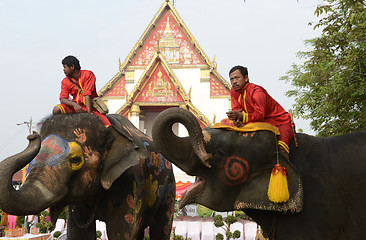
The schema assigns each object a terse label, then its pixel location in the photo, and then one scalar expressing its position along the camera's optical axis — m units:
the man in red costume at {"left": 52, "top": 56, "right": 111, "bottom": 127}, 4.14
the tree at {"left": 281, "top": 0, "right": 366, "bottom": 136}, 7.80
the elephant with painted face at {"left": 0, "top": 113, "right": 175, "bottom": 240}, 3.25
